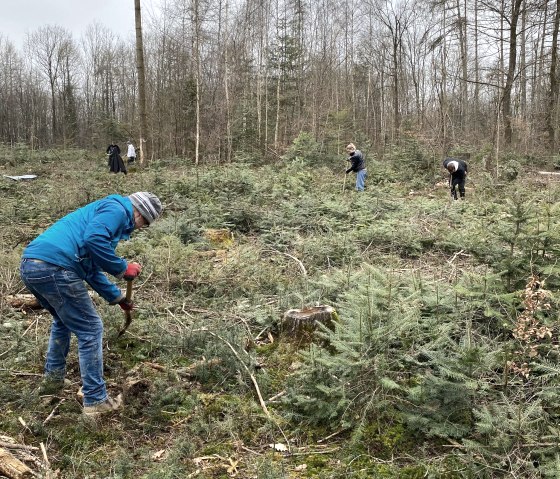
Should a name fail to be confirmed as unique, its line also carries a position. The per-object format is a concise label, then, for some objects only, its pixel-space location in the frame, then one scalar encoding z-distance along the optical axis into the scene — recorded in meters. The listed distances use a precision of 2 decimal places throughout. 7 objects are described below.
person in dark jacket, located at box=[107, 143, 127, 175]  19.61
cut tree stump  4.66
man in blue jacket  3.47
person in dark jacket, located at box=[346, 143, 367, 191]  14.63
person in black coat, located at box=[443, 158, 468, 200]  12.38
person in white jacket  24.27
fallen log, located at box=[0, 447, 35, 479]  2.95
